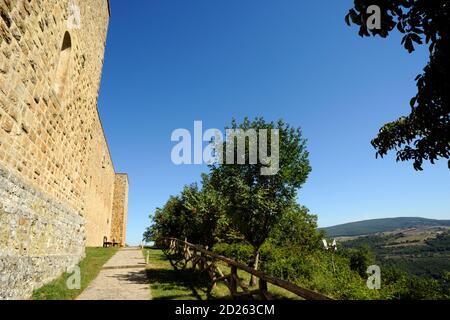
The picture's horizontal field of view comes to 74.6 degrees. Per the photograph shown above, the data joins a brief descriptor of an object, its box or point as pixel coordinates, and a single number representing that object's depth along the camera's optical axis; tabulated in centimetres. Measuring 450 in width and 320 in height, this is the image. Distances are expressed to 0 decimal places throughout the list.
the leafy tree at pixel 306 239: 3319
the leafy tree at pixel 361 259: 5726
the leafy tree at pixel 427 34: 298
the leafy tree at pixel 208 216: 1961
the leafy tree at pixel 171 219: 2951
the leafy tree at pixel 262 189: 1312
